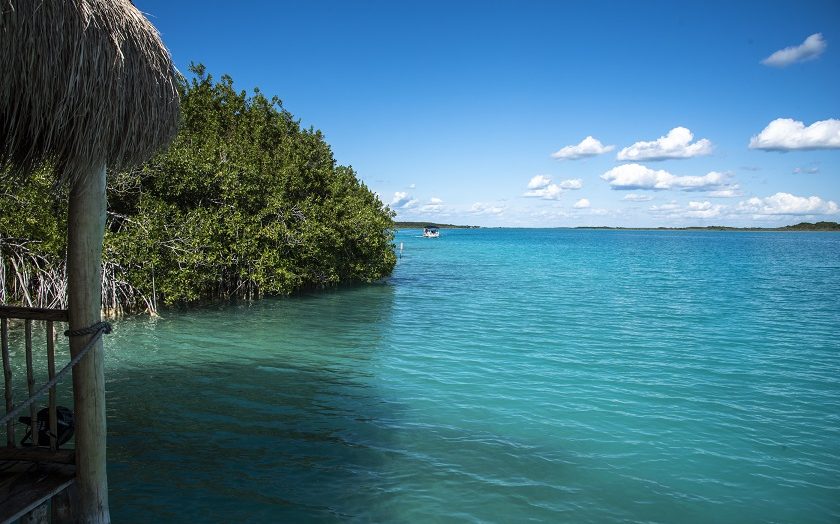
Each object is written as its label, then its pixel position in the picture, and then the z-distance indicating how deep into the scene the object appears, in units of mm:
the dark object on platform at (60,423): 4945
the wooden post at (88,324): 4500
